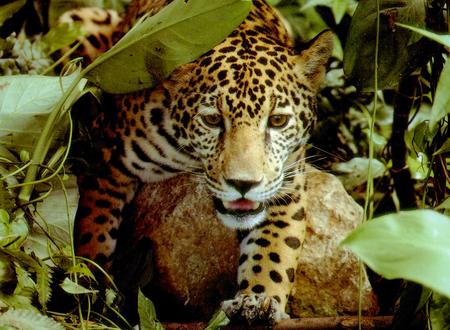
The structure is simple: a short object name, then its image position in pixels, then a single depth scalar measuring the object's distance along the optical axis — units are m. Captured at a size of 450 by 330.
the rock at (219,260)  7.11
